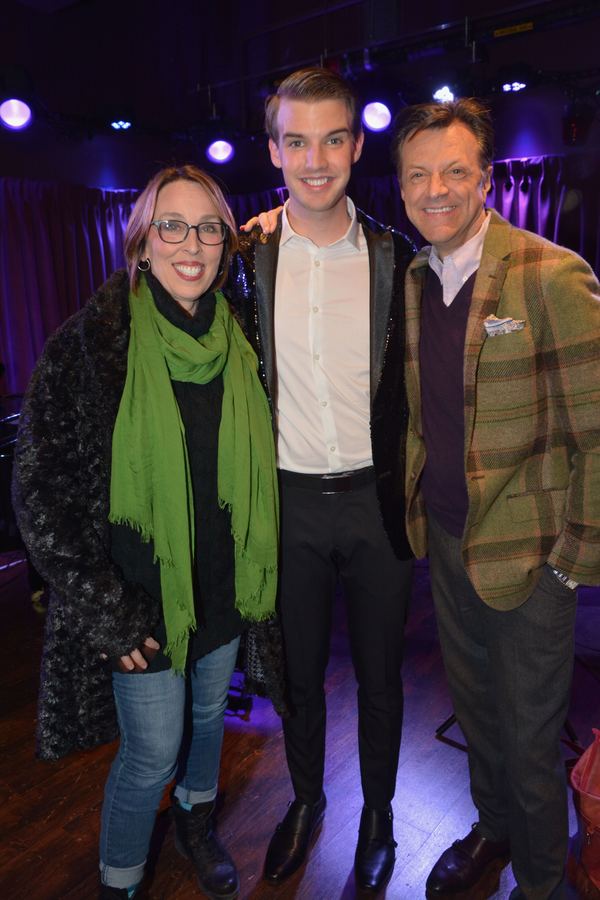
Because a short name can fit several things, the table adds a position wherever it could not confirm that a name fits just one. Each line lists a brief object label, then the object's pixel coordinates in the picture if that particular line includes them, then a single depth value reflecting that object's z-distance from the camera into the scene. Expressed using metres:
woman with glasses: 1.54
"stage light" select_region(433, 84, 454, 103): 5.23
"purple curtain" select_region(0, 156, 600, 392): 6.09
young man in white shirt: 1.89
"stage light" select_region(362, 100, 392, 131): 5.58
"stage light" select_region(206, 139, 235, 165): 6.89
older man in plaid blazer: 1.61
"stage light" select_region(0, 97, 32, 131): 5.50
